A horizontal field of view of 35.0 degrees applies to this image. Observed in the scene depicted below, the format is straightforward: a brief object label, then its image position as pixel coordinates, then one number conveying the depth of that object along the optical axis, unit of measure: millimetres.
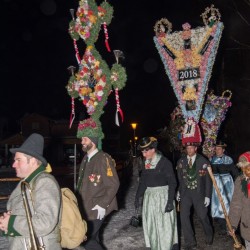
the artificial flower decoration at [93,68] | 8023
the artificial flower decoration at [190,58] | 8914
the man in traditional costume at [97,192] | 5488
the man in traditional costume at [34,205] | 3010
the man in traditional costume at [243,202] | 4328
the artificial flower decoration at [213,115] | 9664
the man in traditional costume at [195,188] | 7129
